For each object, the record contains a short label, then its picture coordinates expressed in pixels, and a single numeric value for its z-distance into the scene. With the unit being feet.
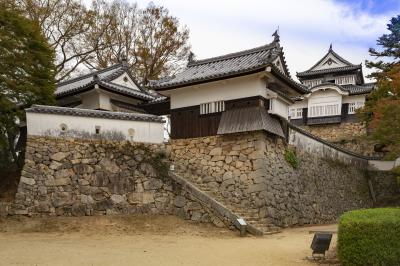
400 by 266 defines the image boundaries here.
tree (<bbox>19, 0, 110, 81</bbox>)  81.97
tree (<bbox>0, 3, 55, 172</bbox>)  44.96
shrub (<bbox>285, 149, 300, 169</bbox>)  58.95
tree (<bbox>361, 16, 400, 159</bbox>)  40.52
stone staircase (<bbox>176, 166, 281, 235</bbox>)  45.75
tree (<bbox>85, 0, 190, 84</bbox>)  92.17
